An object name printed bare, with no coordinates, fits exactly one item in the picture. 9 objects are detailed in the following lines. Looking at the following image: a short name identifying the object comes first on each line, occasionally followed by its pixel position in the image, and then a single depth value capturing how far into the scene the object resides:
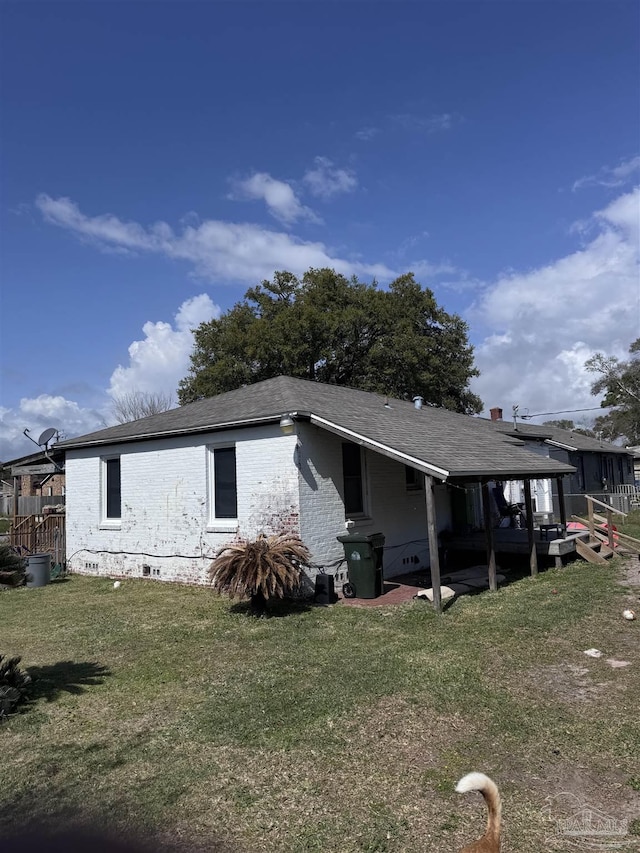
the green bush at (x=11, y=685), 5.39
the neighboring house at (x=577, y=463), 24.83
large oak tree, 30.47
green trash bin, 10.05
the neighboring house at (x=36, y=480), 18.94
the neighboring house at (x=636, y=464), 50.83
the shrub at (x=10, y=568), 5.66
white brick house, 10.40
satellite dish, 16.69
